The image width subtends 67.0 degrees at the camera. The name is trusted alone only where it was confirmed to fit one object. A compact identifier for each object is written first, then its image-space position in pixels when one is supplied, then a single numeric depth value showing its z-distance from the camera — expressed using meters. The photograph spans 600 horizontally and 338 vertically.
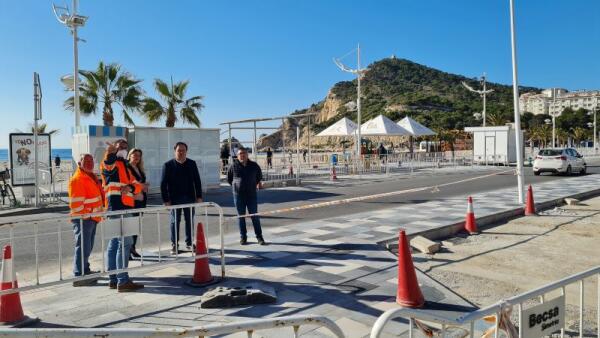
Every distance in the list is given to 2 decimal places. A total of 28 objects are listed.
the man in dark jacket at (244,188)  7.91
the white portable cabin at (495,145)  30.95
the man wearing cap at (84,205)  5.71
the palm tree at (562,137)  83.01
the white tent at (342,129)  29.50
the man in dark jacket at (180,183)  7.22
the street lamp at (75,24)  15.52
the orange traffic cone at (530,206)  11.45
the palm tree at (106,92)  21.06
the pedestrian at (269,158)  25.02
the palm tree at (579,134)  82.50
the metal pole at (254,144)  18.02
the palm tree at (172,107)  23.94
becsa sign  2.91
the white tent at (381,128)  28.77
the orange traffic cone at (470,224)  9.38
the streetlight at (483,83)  36.55
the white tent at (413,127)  30.79
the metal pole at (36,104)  13.38
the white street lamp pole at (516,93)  11.57
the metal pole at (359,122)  27.09
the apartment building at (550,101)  158.45
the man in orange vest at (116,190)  5.58
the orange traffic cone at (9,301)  4.50
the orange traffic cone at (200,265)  5.73
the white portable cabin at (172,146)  15.53
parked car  22.81
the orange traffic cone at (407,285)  4.96
